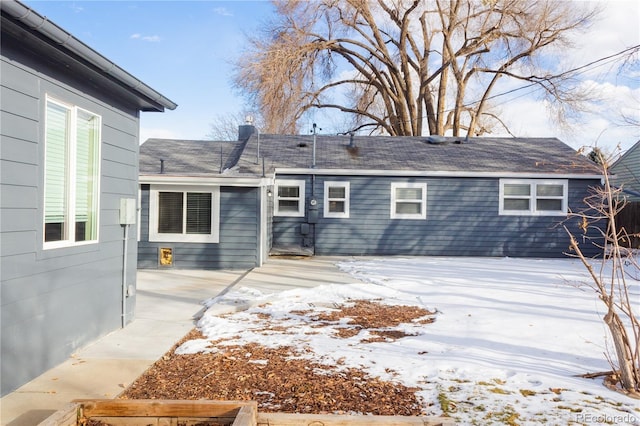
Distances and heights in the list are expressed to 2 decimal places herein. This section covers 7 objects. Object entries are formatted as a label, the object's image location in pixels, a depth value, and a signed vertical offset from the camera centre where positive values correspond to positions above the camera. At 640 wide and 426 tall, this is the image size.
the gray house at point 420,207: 14.26 +0.24
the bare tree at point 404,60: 23.25 +8.24
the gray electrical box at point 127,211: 5.45 -0.03
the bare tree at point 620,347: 3.71 -1.01
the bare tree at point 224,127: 38.88 +6.88
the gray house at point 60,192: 3.51 +0.14
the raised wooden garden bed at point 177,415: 2.63 -1.14
